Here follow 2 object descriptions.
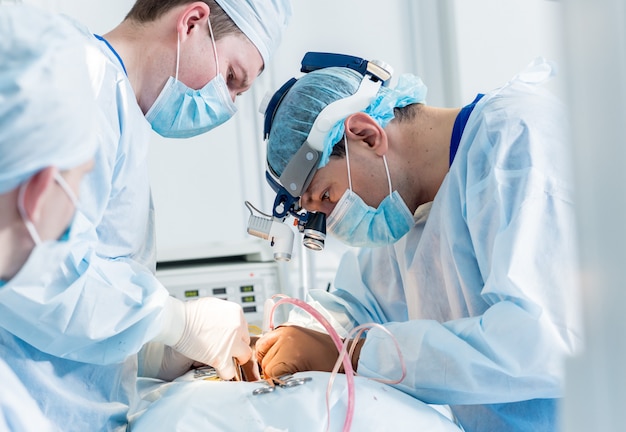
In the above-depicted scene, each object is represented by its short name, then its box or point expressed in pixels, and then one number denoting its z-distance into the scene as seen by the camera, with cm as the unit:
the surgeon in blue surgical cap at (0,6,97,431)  81
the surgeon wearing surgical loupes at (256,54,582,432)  128
